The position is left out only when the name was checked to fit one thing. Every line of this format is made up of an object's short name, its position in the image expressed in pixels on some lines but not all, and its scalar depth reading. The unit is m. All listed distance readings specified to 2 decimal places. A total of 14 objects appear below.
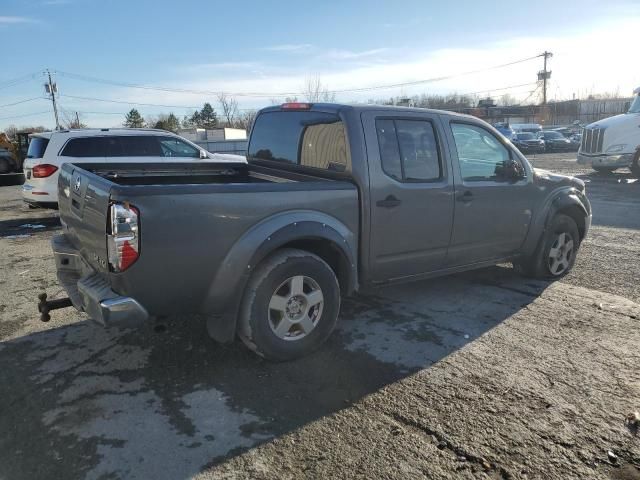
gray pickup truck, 3.05
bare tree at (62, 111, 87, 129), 80.84
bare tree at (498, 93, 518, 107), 101.85
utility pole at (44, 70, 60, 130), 58.47
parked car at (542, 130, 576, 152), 36.16
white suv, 9.56
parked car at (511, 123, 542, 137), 40.76
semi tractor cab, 16.16
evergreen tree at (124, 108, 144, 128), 75.32
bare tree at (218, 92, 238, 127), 80.88
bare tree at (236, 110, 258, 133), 78.69
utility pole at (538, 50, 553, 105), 80.06
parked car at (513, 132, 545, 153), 34.31
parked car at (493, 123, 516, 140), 33.97
